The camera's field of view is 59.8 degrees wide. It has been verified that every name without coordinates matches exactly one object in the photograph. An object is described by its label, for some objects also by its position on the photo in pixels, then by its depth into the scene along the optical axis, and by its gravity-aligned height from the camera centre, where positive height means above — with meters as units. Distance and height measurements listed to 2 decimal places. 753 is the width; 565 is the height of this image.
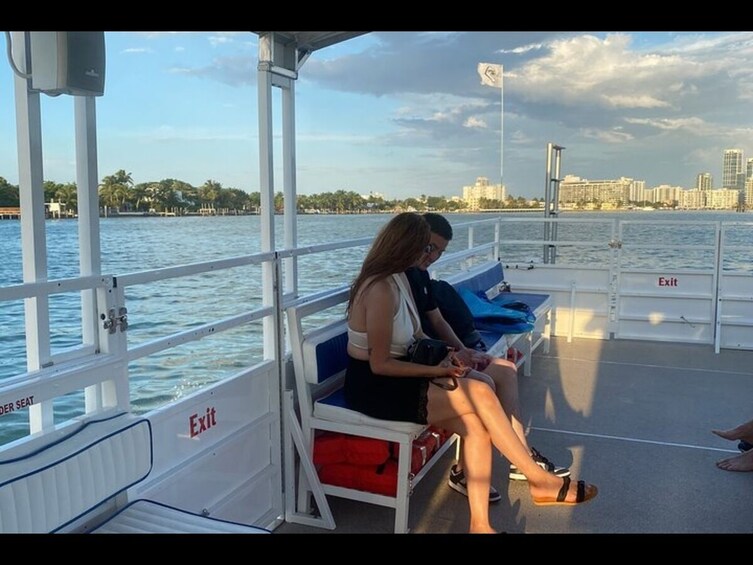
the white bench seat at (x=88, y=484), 1.53 -0.68
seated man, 3.05 -0.70
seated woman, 2.59 -0.67
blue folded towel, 4.23 -0.65
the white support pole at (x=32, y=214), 2.08 +0.01
